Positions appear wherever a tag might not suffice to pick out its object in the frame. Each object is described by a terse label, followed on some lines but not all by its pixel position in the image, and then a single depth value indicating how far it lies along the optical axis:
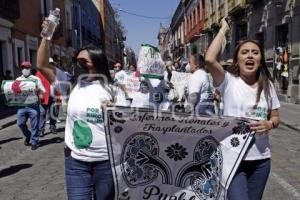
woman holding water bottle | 1.71
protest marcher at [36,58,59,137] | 5.38
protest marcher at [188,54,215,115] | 3.67
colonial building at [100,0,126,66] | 38.16
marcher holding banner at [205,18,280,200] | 1.68
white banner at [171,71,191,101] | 6.59
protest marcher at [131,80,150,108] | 3.77
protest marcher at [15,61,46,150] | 4.65
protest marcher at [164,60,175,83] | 6.74
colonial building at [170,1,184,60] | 35.12
